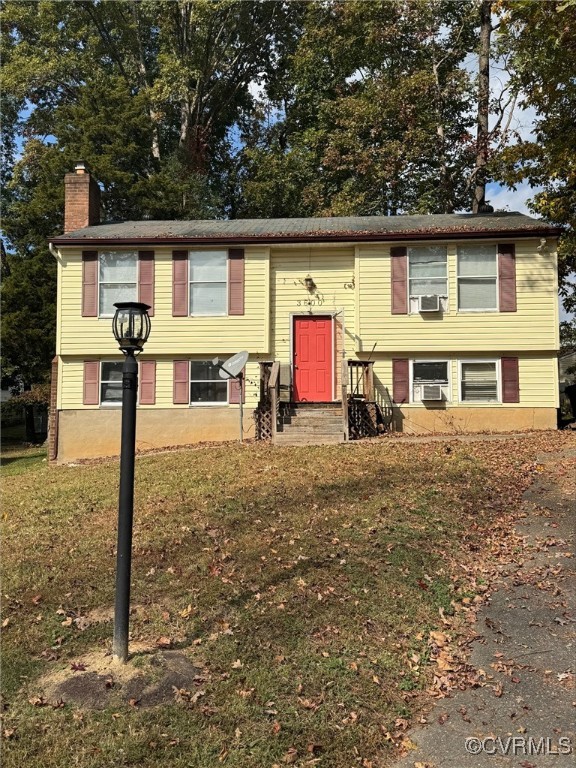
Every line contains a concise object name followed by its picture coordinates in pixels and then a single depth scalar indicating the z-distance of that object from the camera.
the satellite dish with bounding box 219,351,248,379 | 12.94
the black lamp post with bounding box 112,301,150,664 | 3.85
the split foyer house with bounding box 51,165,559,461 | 14.30
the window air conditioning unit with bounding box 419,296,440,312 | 14.34
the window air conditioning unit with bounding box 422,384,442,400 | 14.28
